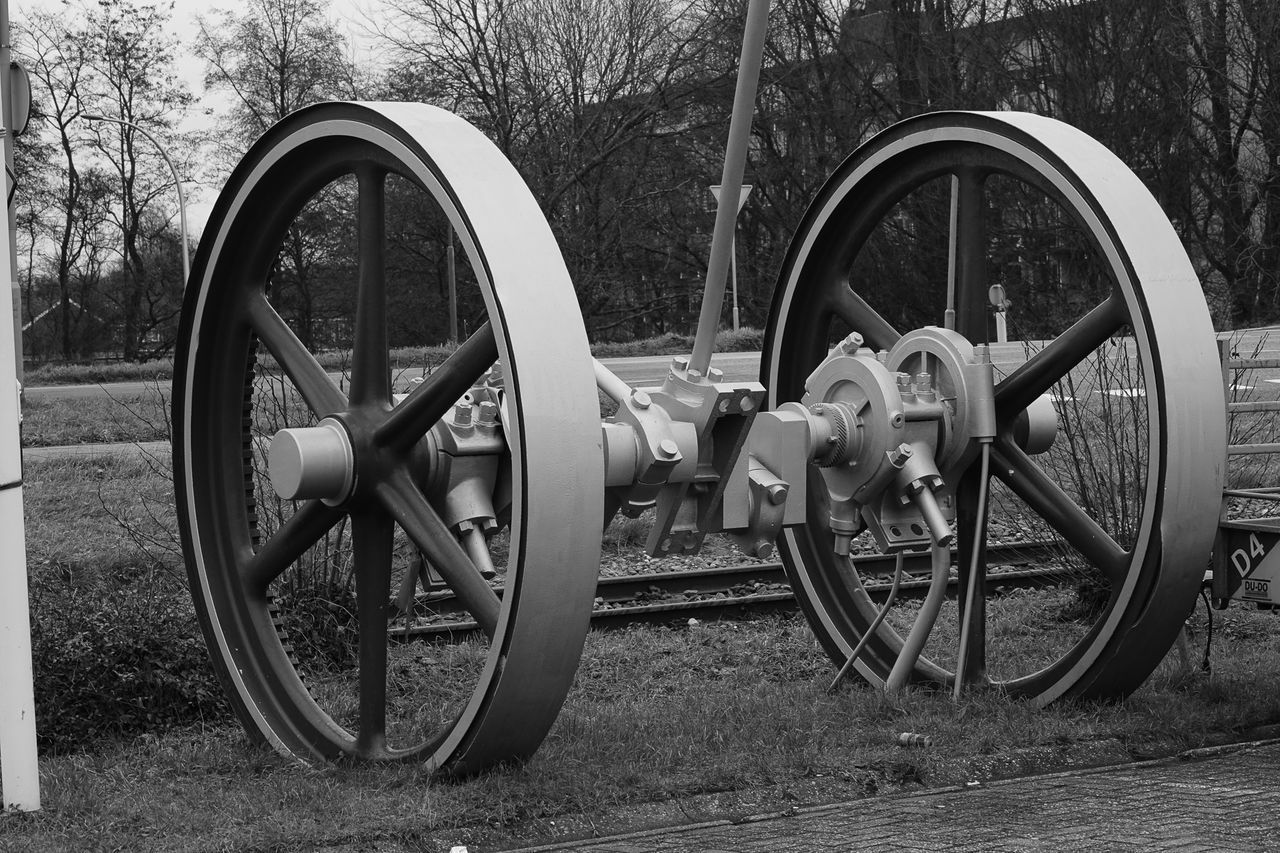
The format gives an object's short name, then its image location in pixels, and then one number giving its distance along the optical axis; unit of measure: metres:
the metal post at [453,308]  24.58
